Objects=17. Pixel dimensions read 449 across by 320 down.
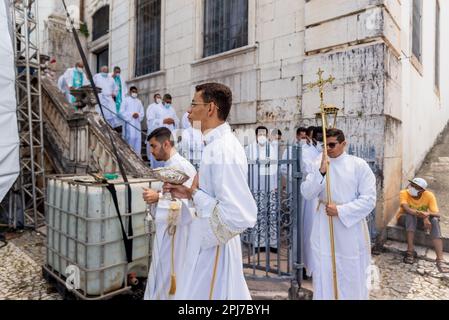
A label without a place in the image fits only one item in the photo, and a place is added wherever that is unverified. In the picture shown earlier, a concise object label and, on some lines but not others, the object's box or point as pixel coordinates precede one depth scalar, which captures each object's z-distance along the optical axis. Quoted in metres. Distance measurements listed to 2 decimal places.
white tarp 5.92
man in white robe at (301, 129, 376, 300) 3.02
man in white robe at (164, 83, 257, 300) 1.87
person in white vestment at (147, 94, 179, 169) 8.70
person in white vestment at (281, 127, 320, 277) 4.21
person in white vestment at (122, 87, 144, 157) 9.05
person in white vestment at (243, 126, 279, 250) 3.81
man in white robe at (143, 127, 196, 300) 2.46
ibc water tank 3.38
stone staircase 5.75
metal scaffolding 6.60
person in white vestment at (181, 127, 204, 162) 5.23
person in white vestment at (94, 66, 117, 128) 9.49
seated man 4.70
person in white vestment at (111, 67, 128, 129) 9.81
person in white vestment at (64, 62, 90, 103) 9.56
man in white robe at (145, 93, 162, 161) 8.80
